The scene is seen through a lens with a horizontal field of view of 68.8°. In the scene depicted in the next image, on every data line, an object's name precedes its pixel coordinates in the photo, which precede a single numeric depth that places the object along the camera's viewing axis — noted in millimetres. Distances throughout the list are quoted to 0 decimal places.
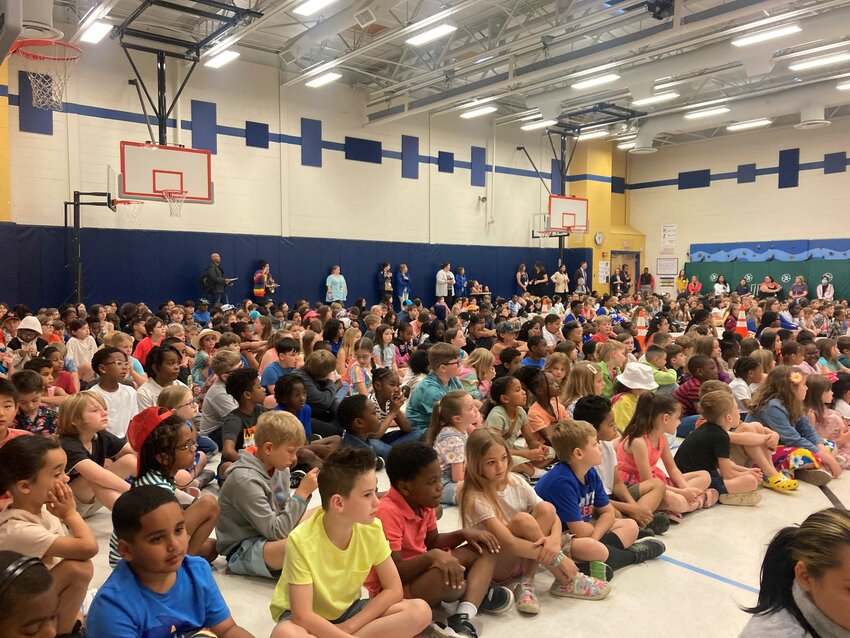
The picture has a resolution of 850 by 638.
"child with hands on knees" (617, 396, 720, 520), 3924
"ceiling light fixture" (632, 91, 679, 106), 15778
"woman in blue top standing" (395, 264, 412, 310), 17656
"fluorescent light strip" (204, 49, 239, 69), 12383
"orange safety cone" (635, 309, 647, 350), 9292
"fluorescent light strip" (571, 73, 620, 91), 14375
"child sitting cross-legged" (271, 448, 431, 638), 2295
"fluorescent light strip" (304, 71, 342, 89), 14172
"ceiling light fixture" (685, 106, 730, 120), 18000
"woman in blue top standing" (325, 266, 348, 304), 16344
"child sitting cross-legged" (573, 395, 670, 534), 3717
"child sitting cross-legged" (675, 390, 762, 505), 4223
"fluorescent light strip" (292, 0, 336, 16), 10047
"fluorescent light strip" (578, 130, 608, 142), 20200
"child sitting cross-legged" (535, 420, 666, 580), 3176
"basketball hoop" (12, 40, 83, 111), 8797
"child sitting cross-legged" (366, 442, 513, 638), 2670
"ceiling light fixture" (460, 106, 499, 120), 17188
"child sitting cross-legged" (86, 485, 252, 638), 1896
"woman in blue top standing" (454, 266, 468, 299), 19125
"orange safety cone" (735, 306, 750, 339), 10573
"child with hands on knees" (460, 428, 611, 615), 2945
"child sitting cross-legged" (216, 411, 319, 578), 3049
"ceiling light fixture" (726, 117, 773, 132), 19266
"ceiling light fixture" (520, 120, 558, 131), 17273
